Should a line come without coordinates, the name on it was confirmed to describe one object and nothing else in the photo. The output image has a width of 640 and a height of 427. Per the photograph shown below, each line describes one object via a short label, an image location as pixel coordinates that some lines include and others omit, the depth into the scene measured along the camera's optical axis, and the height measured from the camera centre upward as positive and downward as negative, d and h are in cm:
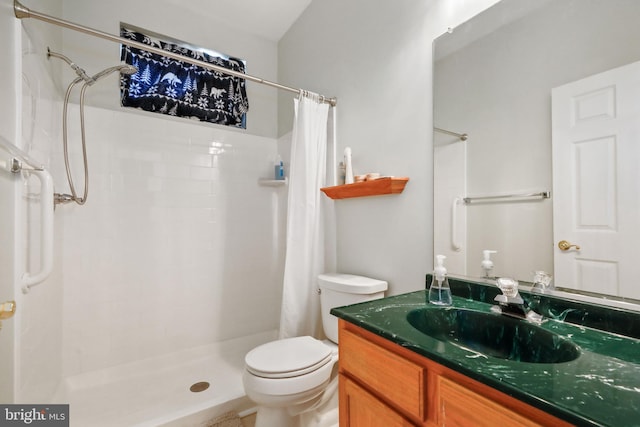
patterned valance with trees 215 +106
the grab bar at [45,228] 115 -5
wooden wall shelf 144 +16
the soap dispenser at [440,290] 109 -28
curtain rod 116 +89
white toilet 126 -69
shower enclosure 156 -27
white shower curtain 185 -3
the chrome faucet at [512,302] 93 -28
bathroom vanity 53 -34
